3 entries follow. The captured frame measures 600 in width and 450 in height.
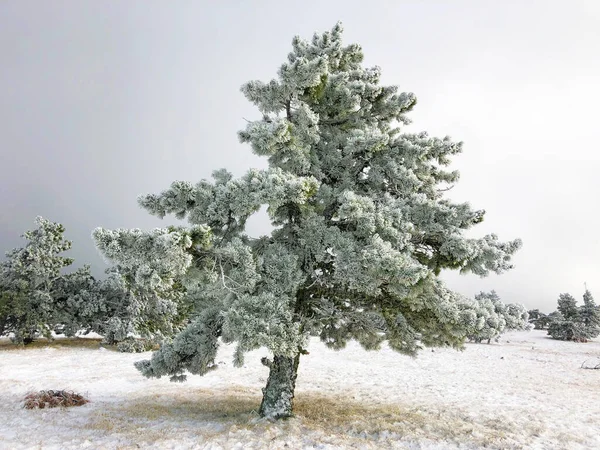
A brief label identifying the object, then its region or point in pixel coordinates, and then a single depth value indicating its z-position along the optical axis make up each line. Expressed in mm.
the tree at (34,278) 23969
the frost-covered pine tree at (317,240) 7520
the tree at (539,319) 57131
